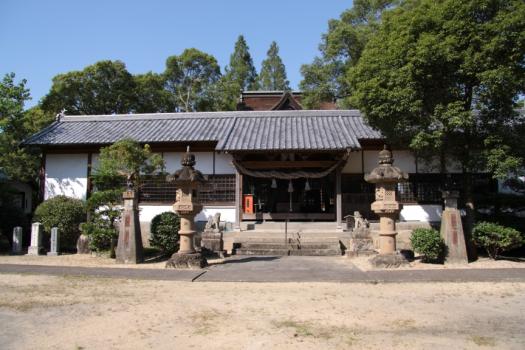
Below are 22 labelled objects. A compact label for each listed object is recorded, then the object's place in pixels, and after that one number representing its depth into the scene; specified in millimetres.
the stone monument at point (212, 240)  13938
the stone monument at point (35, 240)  14664
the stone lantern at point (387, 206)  11172
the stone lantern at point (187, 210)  11453
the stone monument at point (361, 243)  13414
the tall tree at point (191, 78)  38438
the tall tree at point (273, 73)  46094
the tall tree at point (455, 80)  10891
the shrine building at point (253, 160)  17047
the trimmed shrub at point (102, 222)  13414
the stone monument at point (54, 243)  14562
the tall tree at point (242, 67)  44969
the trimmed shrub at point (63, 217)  15289
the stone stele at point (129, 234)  12375
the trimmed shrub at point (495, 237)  11453
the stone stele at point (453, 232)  11516
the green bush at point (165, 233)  13539
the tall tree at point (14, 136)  17078
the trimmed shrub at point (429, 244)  11359
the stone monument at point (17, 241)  14971
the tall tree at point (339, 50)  23984
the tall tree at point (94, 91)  31500
